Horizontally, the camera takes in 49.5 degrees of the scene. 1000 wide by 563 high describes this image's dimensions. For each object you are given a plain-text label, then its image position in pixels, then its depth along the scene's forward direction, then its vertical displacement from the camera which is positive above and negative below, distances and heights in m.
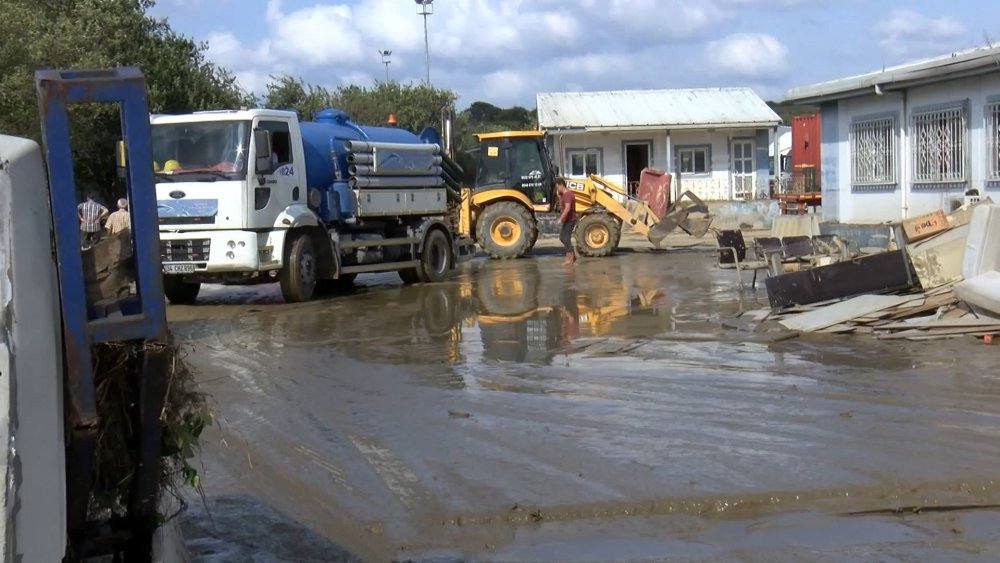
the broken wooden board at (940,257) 10.97 -0.66
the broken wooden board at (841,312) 11.05 -1.19
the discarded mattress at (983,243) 10.48 -0.52
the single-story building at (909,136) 16.64 +0.98
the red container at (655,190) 23.64 +0.34
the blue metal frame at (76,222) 3.06 +0.03
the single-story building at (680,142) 39.06 +2.34
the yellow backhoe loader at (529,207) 23.47 +0.07
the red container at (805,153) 36.97 +1.63
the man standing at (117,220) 6.55 +0.08
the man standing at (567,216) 23.61 -0.13
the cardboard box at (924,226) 11.24 -0.34
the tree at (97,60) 19.58 +4.10
